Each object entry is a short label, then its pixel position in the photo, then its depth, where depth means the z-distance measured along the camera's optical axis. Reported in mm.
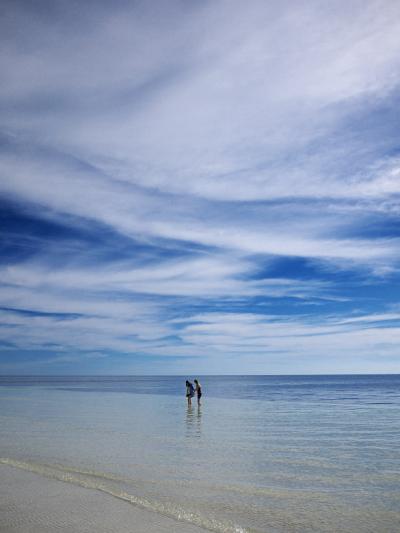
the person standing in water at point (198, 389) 35297
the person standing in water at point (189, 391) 36709
